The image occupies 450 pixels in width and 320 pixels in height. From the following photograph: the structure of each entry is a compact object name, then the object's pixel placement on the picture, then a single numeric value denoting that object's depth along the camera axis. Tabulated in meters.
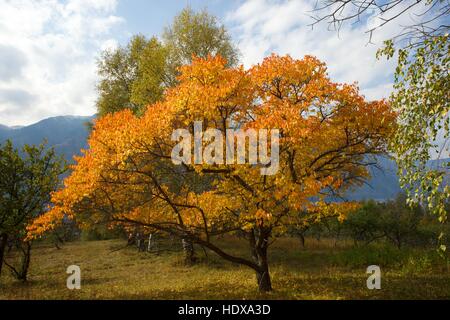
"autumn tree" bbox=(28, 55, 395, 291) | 12.51
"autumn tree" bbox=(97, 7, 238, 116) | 28.45
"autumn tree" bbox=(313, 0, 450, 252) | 6.40
